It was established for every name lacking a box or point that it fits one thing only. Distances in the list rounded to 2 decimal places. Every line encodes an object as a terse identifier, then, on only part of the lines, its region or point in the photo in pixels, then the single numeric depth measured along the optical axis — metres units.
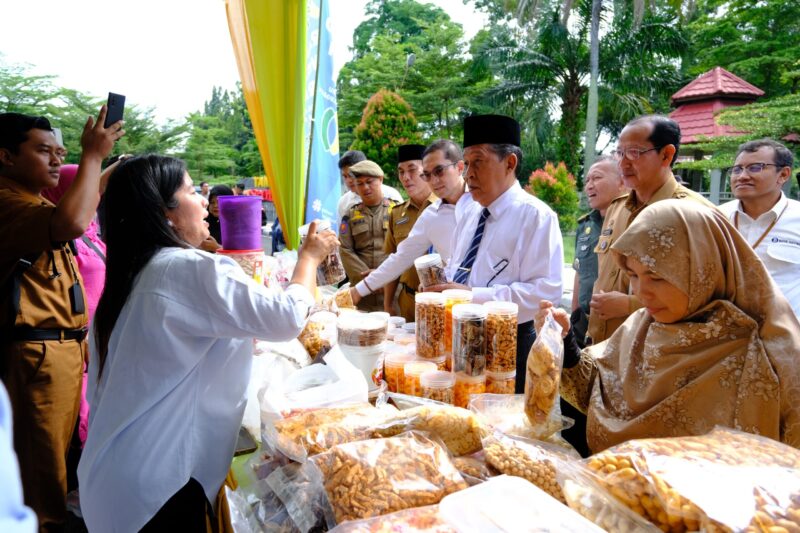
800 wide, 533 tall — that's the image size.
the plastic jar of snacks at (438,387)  1.67
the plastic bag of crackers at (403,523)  0.98
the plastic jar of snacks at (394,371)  1.82
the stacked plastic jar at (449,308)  1.90
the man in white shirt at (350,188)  5.52
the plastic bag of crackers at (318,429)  1.23
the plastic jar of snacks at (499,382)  1.72
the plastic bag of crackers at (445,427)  1.28
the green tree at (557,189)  16.34
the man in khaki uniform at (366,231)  4.76
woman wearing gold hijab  1.33
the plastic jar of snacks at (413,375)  1.74
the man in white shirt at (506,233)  2.44
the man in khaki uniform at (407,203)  4.28
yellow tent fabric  2.72
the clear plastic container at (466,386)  1.68
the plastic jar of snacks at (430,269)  2.22
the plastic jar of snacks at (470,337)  1.65
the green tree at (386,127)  15.86
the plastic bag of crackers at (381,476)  1.05
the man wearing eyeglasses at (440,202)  3.64
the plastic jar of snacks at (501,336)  1.69
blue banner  2.87
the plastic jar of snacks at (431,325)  1.89
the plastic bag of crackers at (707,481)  0.82
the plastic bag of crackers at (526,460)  1.11
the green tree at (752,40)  13.73
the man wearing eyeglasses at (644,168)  2.65
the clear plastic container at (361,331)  1.78
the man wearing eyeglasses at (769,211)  3.36
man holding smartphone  2.29
